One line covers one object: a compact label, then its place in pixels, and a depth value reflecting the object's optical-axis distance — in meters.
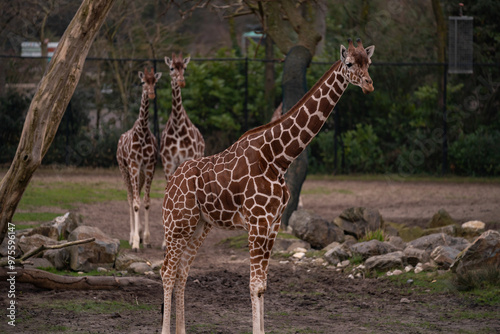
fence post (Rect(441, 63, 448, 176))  36.28
